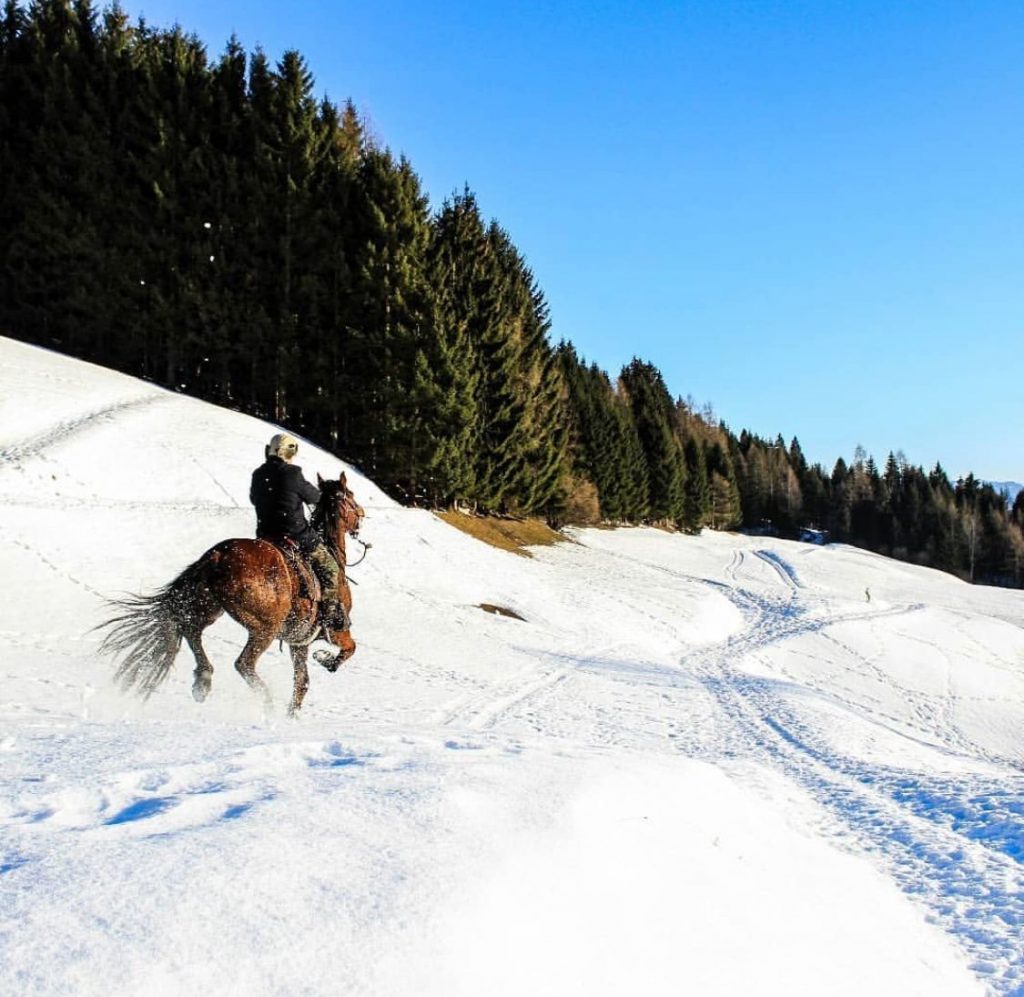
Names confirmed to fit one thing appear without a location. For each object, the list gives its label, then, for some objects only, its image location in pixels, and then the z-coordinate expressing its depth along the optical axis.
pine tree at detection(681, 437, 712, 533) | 75.75
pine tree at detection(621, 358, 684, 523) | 70.38
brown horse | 7.91
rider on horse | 8.99
